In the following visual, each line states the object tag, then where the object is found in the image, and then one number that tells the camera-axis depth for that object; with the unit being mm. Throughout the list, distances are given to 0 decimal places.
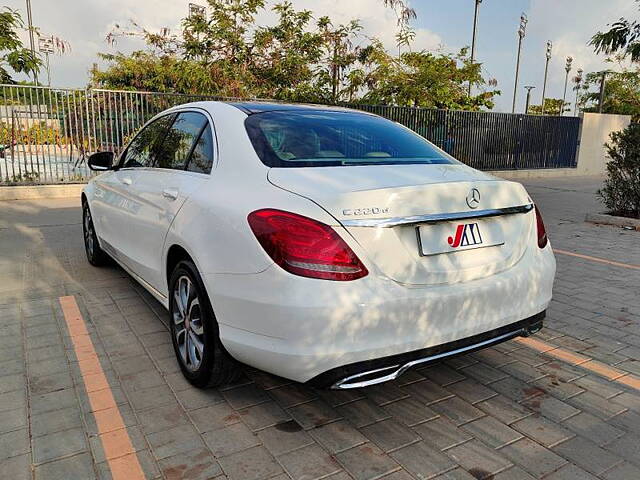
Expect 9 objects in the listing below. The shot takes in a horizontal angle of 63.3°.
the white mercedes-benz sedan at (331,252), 2252
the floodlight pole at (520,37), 34094
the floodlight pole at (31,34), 12842
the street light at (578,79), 54250
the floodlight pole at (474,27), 22566
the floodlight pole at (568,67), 58522
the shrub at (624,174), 8555
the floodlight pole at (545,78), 53997
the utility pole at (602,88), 24797
